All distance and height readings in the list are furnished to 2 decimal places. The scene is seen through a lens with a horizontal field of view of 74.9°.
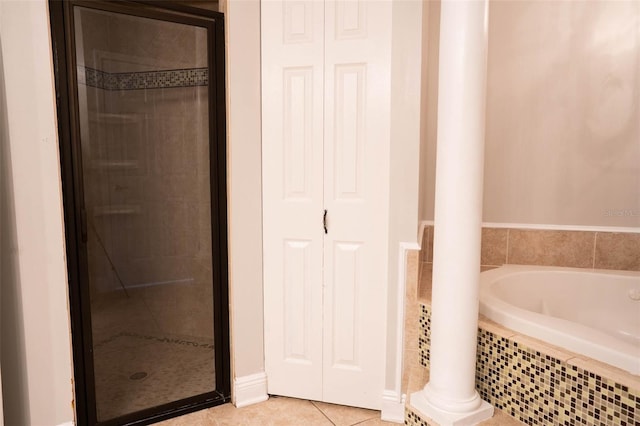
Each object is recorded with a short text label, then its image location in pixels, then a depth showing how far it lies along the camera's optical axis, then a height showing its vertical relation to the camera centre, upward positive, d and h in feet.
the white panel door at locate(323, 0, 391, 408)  6.84 -0.46
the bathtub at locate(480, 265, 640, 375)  7.81 -2.38
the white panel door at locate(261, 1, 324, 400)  7.11 -0.41
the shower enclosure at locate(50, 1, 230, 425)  6.48 -0.66
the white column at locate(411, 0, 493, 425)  4.99 -0.57
